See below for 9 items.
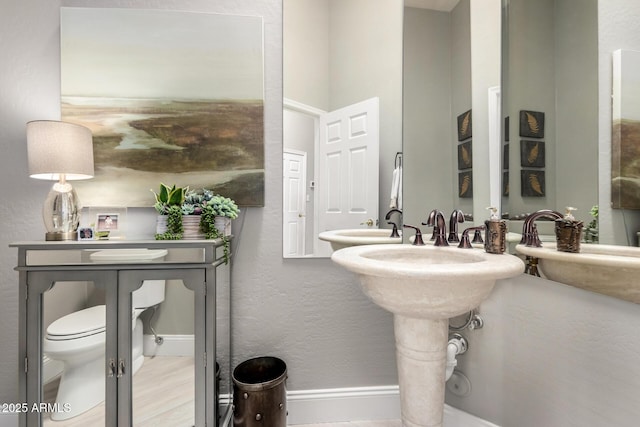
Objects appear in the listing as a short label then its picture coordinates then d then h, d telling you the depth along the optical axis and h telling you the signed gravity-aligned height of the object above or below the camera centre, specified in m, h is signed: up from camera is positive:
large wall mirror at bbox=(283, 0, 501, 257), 1.34 +0.65
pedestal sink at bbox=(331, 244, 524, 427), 0.78 -0.25
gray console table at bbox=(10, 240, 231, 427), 1.03 -0.33
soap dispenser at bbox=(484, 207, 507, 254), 1.07 -0.09
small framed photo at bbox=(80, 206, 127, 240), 1.30 -0.03
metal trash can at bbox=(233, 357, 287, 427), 1.18 -0.83
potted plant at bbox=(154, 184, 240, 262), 1.22 -0.01
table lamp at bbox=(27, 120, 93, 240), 1.13 +0.21
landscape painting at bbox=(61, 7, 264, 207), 1.34 +0.57
